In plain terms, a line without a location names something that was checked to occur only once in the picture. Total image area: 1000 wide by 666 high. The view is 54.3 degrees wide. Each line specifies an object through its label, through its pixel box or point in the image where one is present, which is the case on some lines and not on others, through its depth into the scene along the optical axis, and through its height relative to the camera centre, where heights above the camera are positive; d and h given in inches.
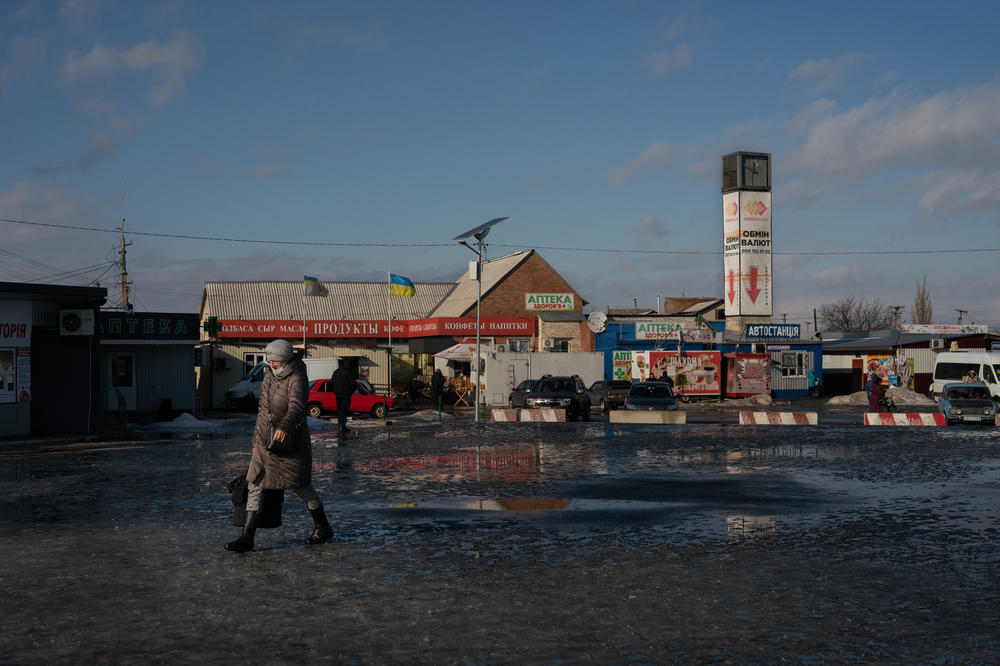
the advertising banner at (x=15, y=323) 909.8 +49.5
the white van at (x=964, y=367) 1560.0 +8.6
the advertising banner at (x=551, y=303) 2455.7 +179.0
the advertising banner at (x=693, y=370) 1913.1 +6.7
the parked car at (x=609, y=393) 1624.0 -33.9
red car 1364.4 -38.1
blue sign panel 2078.0 +92.0
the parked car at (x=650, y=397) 1215.6 -30.0
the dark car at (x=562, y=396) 1270.9 -28.9
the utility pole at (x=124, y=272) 2388.0 +253.9
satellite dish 2048.0 +111.0
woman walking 344.8 -23.8
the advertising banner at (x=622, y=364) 1979.6 +19.5
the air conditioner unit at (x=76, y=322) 984.3 +54.6
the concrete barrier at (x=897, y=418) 1103.6 -52.1
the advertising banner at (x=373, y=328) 2178.9 +109.0
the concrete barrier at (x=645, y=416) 1171.9 -52.2
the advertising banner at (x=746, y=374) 1931.6 -1.7
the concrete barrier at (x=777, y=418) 1127.0 -53.1
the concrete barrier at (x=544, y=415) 1197.1 -50.5
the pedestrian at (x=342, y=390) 974.4 -15.4
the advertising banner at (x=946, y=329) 2689.5 +126.5
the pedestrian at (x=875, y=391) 1254.3 -24.4
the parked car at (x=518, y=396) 1443.2 -32.6
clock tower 2303.2 +316.6
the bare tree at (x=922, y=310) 4677.7 +301.0
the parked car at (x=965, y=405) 1136.2 -39.4
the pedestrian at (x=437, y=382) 1468.6 -11.6
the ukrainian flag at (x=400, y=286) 1817.2 +168.8
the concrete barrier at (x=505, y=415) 1206.9 -50.7
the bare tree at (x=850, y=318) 4842.5 +272.6
